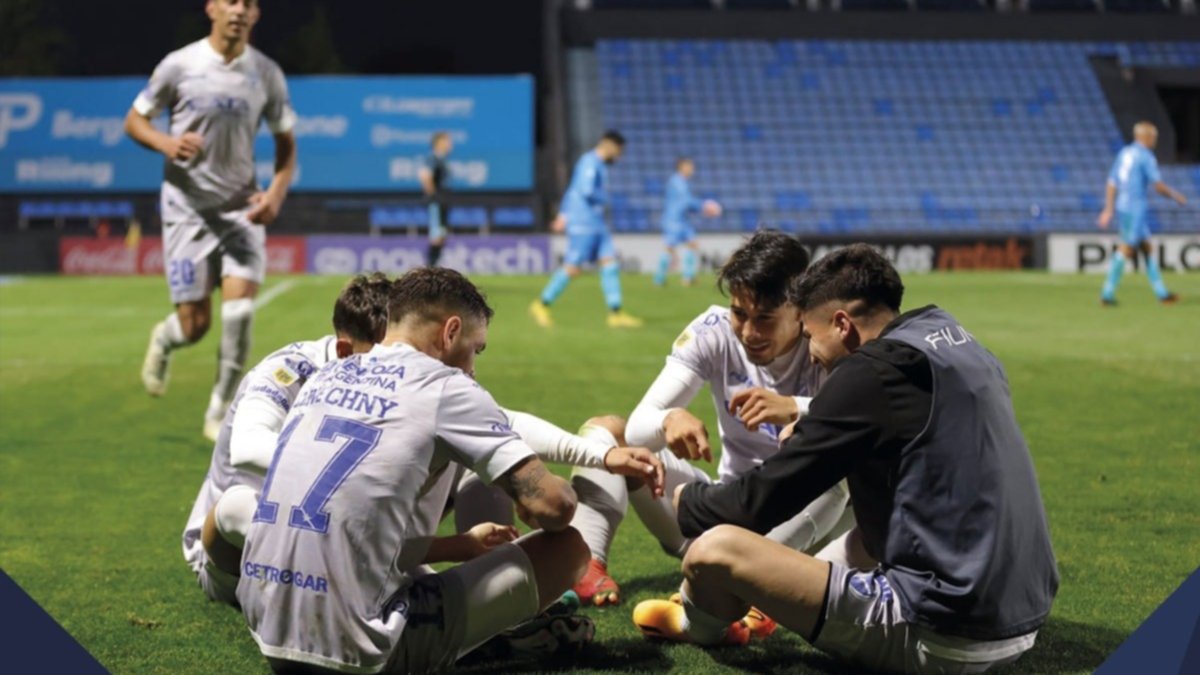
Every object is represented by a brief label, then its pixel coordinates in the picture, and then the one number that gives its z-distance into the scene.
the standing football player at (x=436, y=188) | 24.05
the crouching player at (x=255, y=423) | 3.91
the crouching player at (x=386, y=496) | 3.25
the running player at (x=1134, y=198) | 18.44
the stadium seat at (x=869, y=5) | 39.47
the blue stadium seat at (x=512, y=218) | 31.77
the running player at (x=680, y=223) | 24.58
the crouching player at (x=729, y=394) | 4.24
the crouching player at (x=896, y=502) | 3.21
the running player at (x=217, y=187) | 8.34
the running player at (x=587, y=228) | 15.98
